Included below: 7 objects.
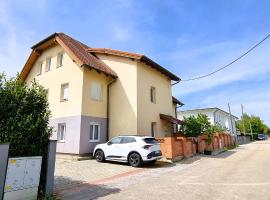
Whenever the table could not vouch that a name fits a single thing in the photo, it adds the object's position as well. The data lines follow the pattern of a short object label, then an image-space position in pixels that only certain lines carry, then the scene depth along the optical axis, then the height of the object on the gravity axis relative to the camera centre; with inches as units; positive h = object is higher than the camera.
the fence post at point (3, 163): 160.6 -27.3
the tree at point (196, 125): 614.6 +26.8
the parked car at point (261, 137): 1903.9 -56.2
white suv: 355.1 -36.6
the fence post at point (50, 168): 192.1 -38.8
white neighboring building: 1288.4 +145.9
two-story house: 460.4 +120.6
